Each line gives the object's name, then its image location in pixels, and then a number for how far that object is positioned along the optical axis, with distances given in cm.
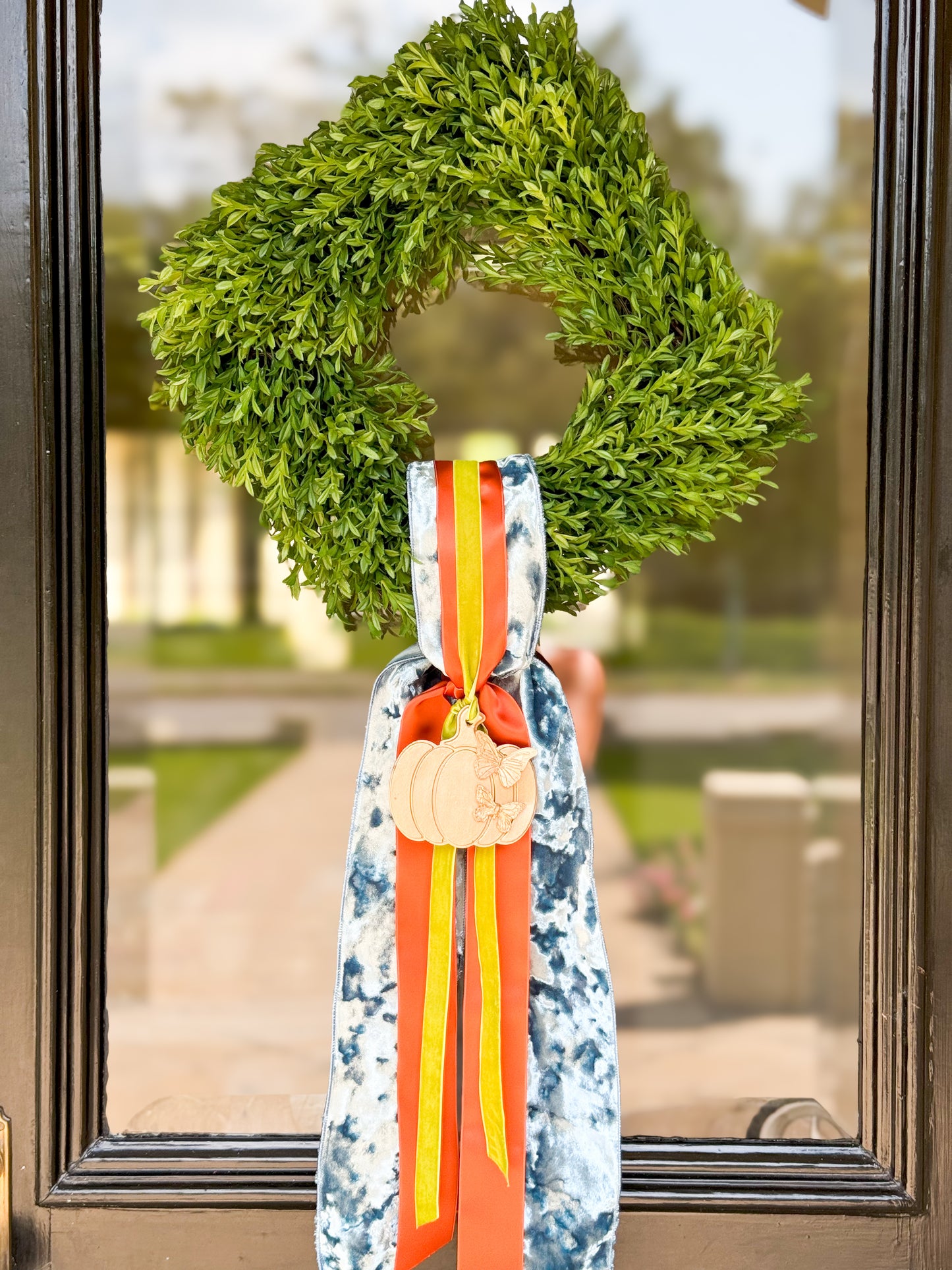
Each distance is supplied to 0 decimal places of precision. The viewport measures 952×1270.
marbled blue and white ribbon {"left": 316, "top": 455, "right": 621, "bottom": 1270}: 77
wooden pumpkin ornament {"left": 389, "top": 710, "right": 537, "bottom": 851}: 70
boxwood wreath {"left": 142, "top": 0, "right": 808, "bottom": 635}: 74
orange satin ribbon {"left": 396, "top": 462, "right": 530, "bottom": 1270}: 74
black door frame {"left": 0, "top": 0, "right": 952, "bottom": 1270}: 84
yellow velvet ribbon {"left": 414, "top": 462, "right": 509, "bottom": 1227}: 73
